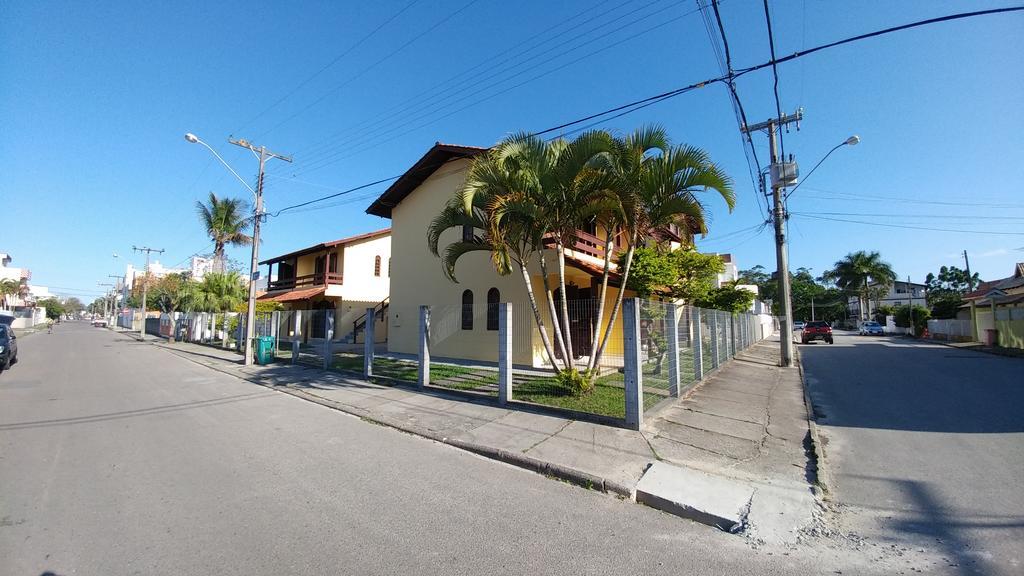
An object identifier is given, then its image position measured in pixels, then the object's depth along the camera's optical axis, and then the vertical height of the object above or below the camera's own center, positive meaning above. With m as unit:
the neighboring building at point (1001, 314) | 20.84 +0.51
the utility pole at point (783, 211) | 15.27 +4.26
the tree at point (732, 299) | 15.52 +0.85
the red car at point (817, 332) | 30.28 -0.76
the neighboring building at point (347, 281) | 23.70 +2.32
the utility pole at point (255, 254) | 15.95 +2.51
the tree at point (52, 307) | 77.50 +1.95
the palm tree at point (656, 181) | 7.74 +2.62
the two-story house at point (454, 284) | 12.24 +1.30
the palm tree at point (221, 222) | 31.05 +7.26
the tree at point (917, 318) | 38.06 +0.51
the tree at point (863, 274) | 54.25 +6.40
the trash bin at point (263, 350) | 16.19 -1.21
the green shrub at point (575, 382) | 8.28 -1.22
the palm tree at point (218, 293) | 25.67 +1.56
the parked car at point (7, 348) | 13.00 -0.99
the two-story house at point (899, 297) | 71.79 +4.56
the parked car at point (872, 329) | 46.59 -0.76
